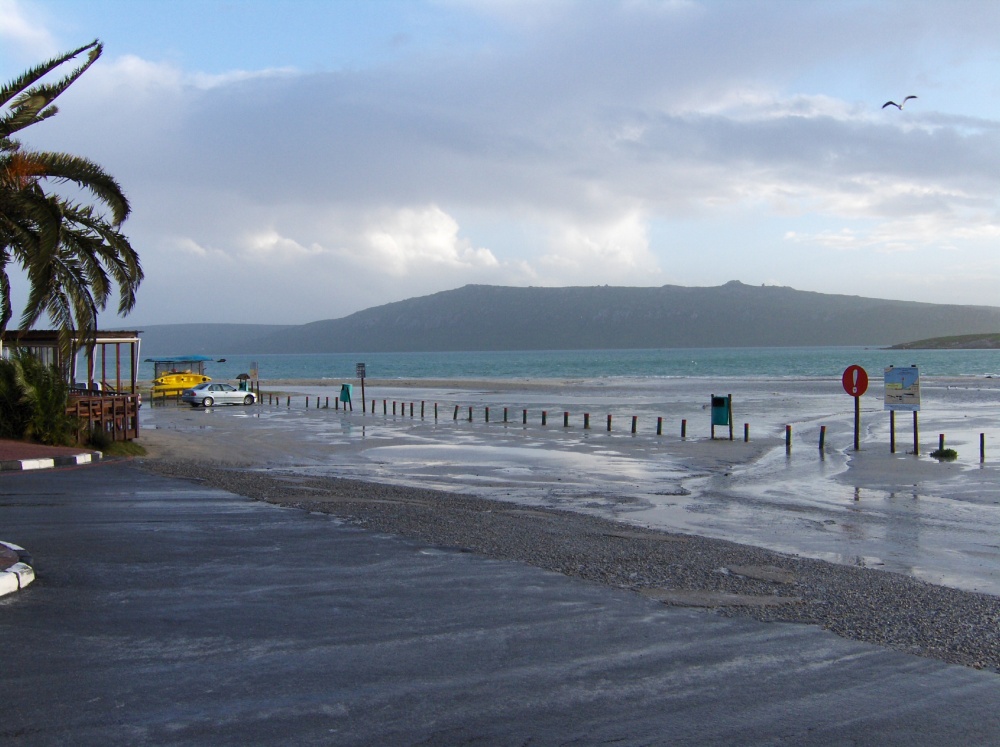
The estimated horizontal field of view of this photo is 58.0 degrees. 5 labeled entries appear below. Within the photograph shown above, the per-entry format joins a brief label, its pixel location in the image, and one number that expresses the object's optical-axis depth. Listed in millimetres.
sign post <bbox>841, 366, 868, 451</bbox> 25219
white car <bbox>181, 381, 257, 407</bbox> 49812
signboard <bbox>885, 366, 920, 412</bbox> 24734
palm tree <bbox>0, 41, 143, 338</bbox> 17531
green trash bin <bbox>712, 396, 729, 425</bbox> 28875
